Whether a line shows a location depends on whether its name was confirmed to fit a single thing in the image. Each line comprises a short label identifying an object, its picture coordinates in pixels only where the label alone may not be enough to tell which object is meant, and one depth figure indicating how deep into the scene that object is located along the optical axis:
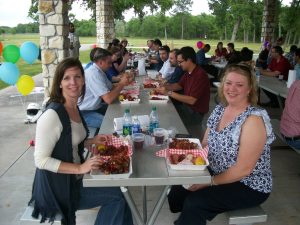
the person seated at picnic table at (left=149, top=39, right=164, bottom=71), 8.22
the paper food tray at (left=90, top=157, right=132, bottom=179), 1.85
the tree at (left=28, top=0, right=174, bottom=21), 16.28
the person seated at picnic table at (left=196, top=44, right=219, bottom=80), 9.63
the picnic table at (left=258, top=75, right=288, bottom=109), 4.84
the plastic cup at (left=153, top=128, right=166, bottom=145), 2.39
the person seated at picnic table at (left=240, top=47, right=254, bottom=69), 5.60
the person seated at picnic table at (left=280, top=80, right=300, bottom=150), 3.27
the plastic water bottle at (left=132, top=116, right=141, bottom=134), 2.51
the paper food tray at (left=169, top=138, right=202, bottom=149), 2.30
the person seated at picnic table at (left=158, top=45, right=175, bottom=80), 5.84
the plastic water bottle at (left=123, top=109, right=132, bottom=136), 2.50
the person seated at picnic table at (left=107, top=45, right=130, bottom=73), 6.72
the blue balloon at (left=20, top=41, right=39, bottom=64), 5.37
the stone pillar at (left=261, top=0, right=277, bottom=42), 12.77
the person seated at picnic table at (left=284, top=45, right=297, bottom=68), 8.14
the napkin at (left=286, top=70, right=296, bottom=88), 4.79
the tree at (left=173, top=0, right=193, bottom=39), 47.59
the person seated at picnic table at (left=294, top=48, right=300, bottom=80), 4.77
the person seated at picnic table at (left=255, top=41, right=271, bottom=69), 10.09
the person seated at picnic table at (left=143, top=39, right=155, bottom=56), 10.88
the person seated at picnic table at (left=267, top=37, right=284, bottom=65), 11.06
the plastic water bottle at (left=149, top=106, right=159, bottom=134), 2.67
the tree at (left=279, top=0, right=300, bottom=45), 17.46
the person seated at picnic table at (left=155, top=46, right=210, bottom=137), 3.84
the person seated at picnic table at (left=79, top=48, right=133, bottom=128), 3.83
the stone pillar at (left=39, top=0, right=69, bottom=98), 4.98
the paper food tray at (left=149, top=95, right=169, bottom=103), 3.79
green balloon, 5.12
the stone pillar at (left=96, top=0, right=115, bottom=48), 11.45
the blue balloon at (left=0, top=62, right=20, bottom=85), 4.84
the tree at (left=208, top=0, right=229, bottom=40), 45.38
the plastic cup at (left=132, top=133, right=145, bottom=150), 2.33
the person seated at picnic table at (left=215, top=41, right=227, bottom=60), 11.65
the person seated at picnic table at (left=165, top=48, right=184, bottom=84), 5.04
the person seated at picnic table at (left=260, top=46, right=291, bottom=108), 6.47
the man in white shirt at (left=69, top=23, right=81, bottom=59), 9.14
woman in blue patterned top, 2.03
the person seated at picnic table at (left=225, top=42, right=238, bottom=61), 10.59
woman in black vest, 1.93
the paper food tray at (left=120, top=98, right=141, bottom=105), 3.74
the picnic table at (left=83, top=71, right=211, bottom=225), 1.86
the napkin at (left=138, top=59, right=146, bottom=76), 6.48
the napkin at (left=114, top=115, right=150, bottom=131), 2.73
